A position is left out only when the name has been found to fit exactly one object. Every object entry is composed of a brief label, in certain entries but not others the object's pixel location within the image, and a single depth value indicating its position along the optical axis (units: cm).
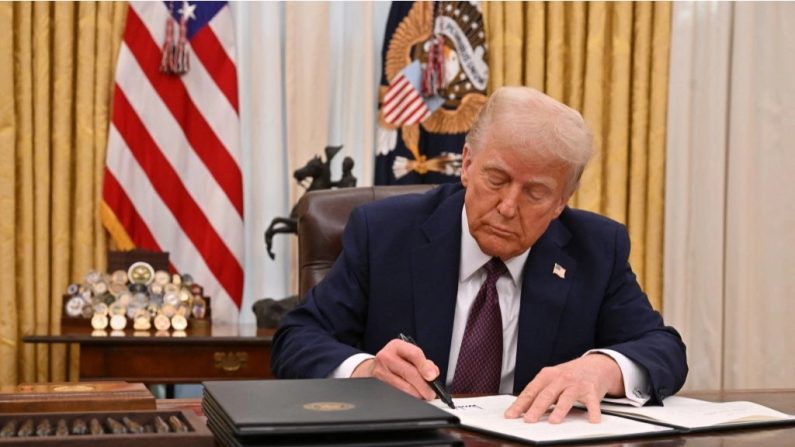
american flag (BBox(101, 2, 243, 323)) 451
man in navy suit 218
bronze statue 430
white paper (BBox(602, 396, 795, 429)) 169
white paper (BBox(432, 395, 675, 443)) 152
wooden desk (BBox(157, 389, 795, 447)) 150
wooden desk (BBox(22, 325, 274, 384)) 368
